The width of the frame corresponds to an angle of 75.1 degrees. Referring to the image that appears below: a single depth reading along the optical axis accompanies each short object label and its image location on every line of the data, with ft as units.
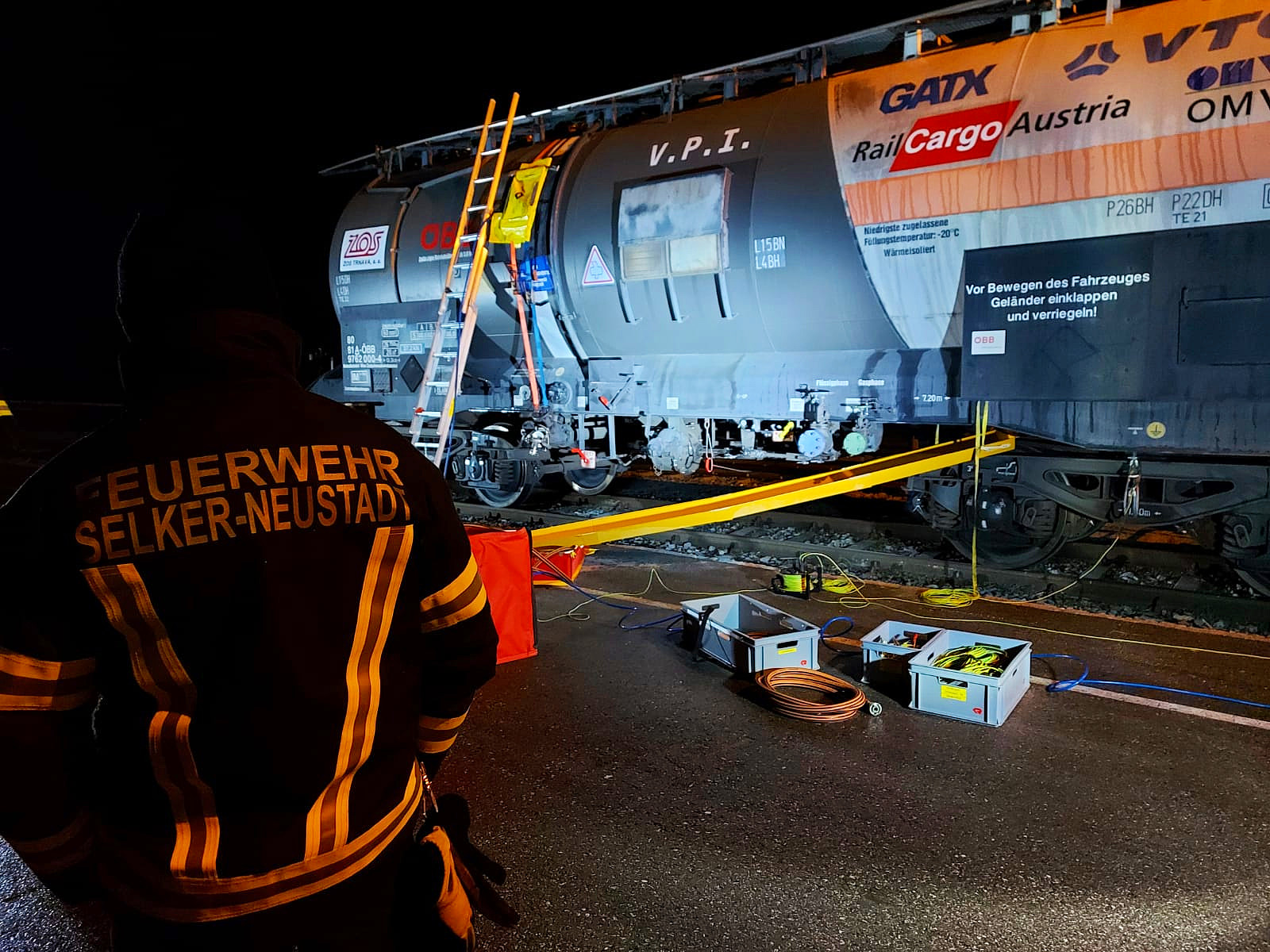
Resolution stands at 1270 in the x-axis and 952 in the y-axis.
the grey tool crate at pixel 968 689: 14.46
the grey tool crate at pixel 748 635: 16.55
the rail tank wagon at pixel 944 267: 17.97
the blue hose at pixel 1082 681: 15.89
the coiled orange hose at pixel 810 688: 14.82
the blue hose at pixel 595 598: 20.59
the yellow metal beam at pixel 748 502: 17.97
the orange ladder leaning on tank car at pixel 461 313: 27.58
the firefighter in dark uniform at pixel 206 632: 5.02
